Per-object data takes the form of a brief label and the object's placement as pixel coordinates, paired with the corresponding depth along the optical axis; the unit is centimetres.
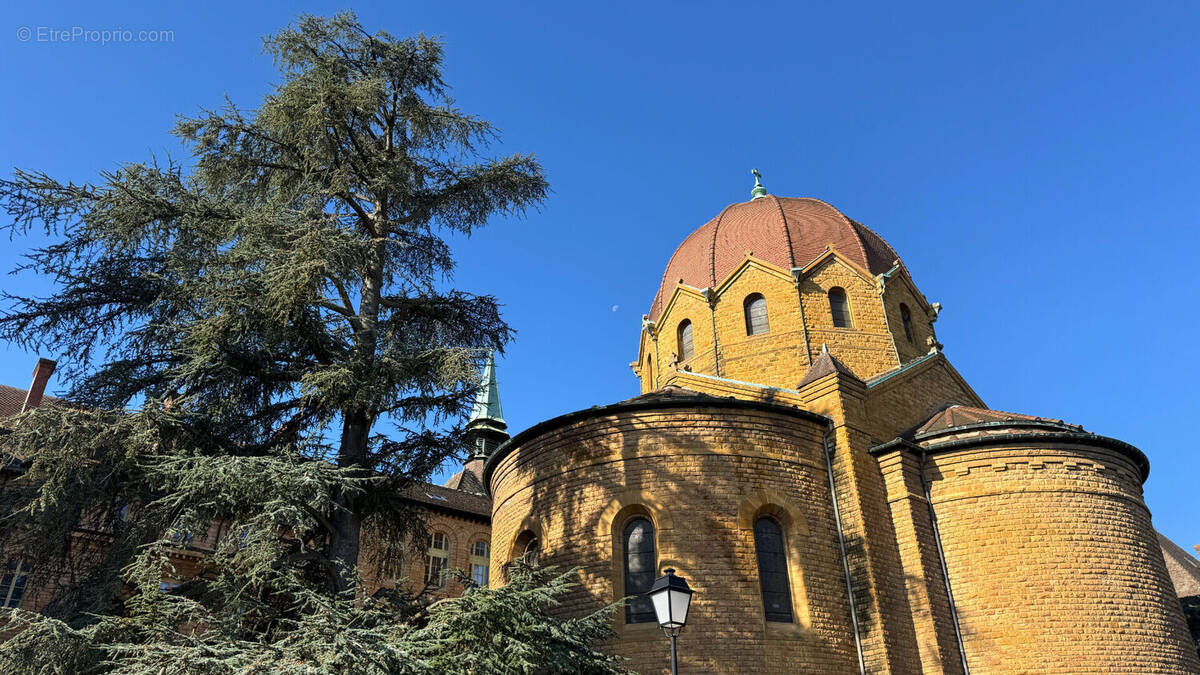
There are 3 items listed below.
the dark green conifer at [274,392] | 996
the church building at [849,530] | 1327
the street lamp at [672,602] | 870
